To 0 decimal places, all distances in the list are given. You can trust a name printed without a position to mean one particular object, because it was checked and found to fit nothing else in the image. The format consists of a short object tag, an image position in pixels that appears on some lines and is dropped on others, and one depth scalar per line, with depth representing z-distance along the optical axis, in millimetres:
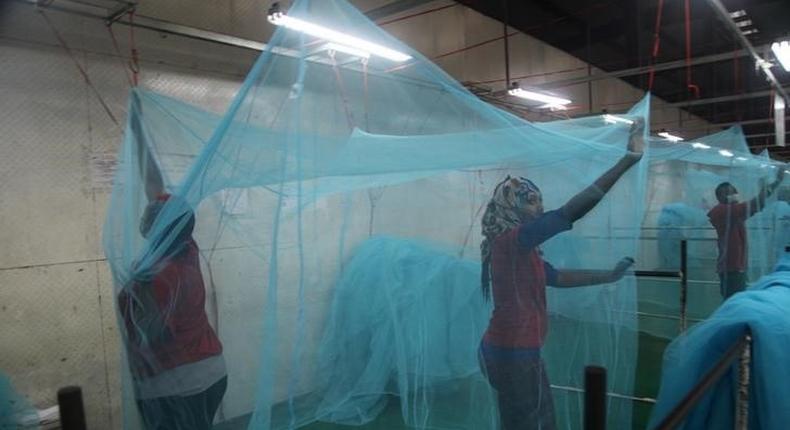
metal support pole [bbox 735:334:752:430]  1480
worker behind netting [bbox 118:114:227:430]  1826
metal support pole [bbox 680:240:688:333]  3521
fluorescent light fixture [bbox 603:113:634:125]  2856
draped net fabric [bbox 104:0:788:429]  1688
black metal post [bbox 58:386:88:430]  732
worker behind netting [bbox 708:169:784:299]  4324
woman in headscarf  1906
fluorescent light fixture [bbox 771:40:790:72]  4016
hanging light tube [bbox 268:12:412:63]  1537
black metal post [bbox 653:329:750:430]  969
